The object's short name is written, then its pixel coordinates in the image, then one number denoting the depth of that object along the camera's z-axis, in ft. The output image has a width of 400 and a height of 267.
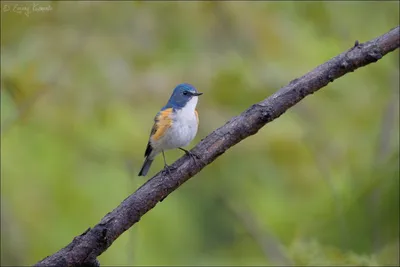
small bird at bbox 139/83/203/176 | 20.72
